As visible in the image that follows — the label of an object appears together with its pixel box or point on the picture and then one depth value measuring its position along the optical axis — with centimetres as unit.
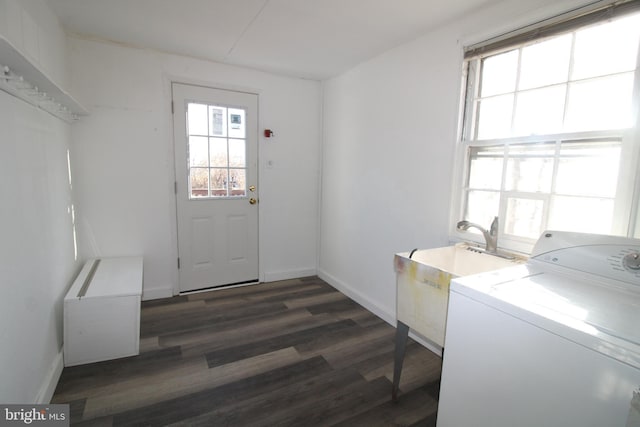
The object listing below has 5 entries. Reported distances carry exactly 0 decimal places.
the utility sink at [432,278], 154
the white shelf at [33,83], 114
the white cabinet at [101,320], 203
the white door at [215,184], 312
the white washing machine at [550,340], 83
